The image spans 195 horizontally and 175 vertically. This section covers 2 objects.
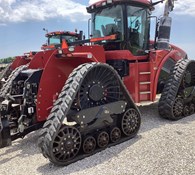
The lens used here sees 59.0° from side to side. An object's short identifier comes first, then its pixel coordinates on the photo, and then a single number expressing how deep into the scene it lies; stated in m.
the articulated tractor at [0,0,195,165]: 2.55
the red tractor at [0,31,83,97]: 3.17
